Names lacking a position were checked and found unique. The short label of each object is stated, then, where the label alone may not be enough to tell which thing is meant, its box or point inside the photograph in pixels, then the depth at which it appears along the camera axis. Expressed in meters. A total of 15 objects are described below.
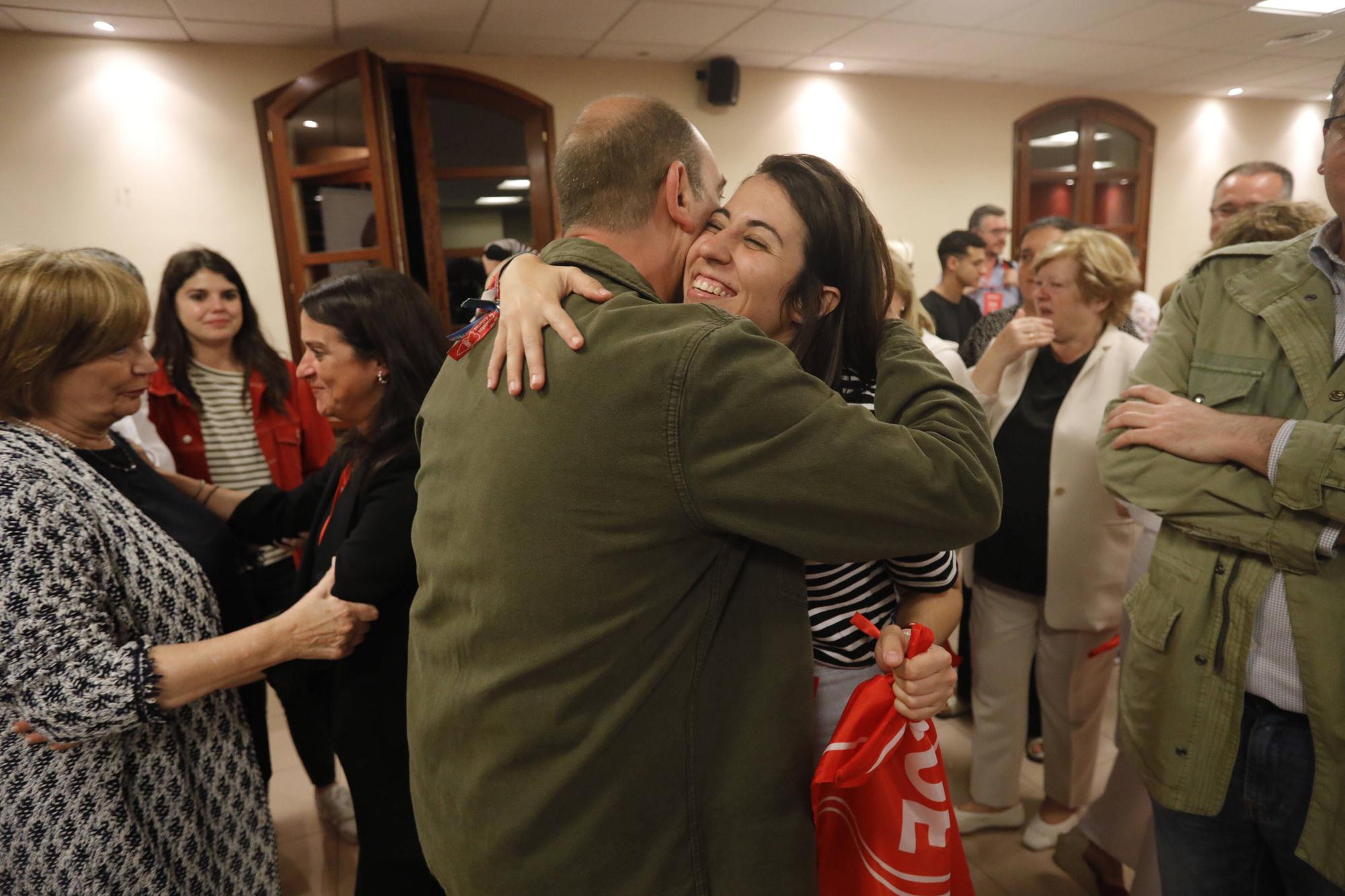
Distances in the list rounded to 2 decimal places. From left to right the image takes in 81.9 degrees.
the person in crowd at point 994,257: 5.15
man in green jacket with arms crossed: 1.14
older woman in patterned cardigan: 1.15
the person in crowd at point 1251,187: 2.79
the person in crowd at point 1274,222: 1.85
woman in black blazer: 1.40
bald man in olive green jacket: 0.83
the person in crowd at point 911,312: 2.27
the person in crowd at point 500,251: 3.81
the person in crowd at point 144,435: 2.28
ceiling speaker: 5.43
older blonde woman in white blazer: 2.13
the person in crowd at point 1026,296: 2.48
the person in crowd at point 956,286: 4.37
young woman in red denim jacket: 2.48
